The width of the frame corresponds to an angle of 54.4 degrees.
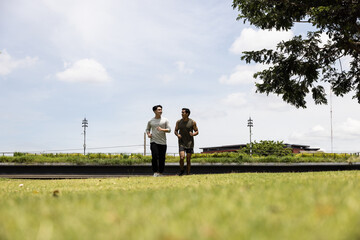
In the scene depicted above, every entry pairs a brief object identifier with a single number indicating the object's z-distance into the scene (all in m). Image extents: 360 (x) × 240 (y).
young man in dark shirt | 12.42
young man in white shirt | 12.17
